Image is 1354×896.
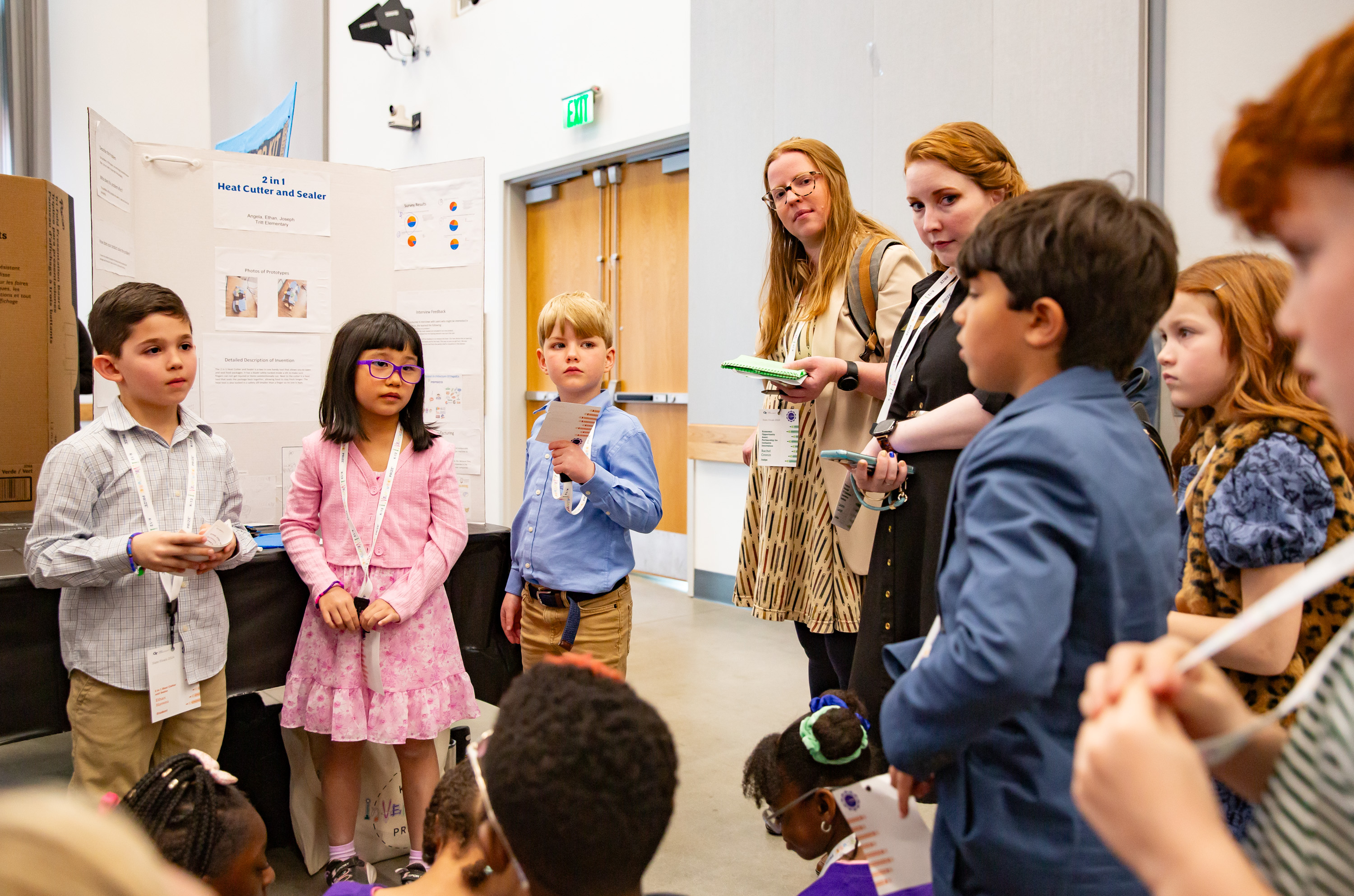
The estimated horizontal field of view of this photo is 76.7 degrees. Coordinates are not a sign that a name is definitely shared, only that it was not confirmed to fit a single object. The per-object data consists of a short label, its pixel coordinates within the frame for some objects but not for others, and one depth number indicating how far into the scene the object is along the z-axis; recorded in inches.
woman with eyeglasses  77.1
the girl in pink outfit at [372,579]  77.4
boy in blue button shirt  84.1
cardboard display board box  92.1
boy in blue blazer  32.0
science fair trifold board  105.7
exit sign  214.2
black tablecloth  71.5
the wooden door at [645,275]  210.2
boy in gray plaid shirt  67.0
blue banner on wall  164.1
